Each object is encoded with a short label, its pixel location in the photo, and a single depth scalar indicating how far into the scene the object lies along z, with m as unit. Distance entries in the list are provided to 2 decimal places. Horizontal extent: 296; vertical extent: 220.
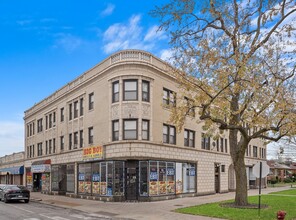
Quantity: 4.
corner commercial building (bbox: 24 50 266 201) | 18.69
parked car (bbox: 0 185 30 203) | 19.66
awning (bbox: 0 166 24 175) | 34.85
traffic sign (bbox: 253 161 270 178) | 11.58
